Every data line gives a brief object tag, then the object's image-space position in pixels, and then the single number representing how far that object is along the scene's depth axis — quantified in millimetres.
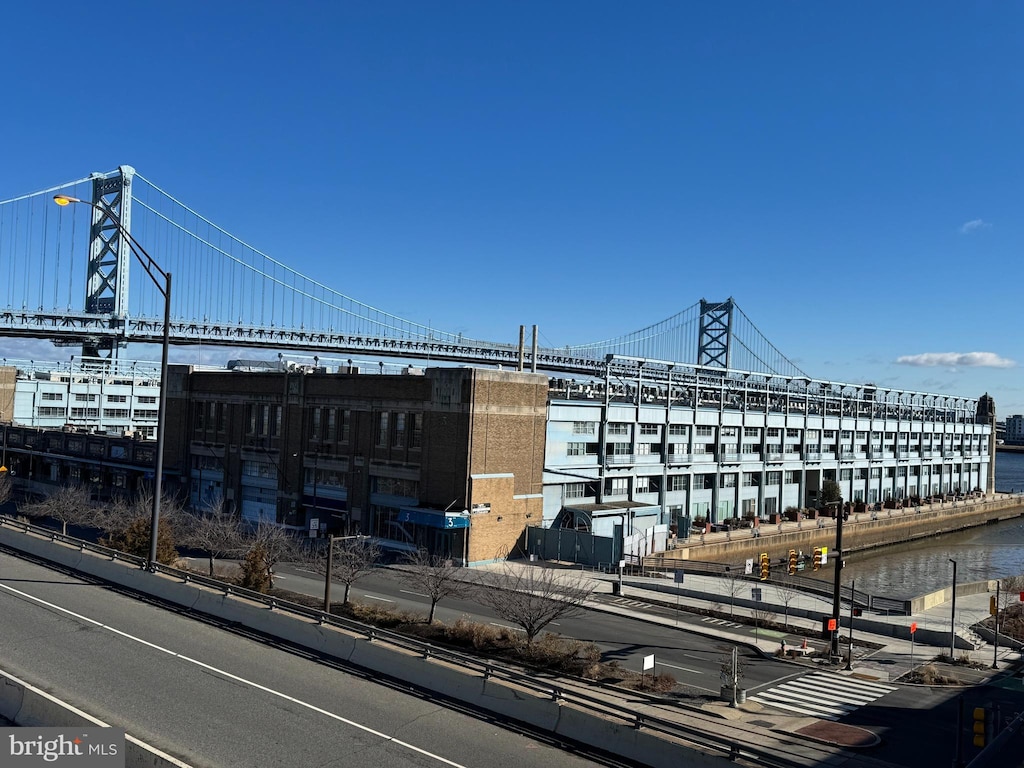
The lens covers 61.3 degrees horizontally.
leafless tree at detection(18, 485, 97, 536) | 47594
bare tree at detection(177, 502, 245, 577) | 37744
